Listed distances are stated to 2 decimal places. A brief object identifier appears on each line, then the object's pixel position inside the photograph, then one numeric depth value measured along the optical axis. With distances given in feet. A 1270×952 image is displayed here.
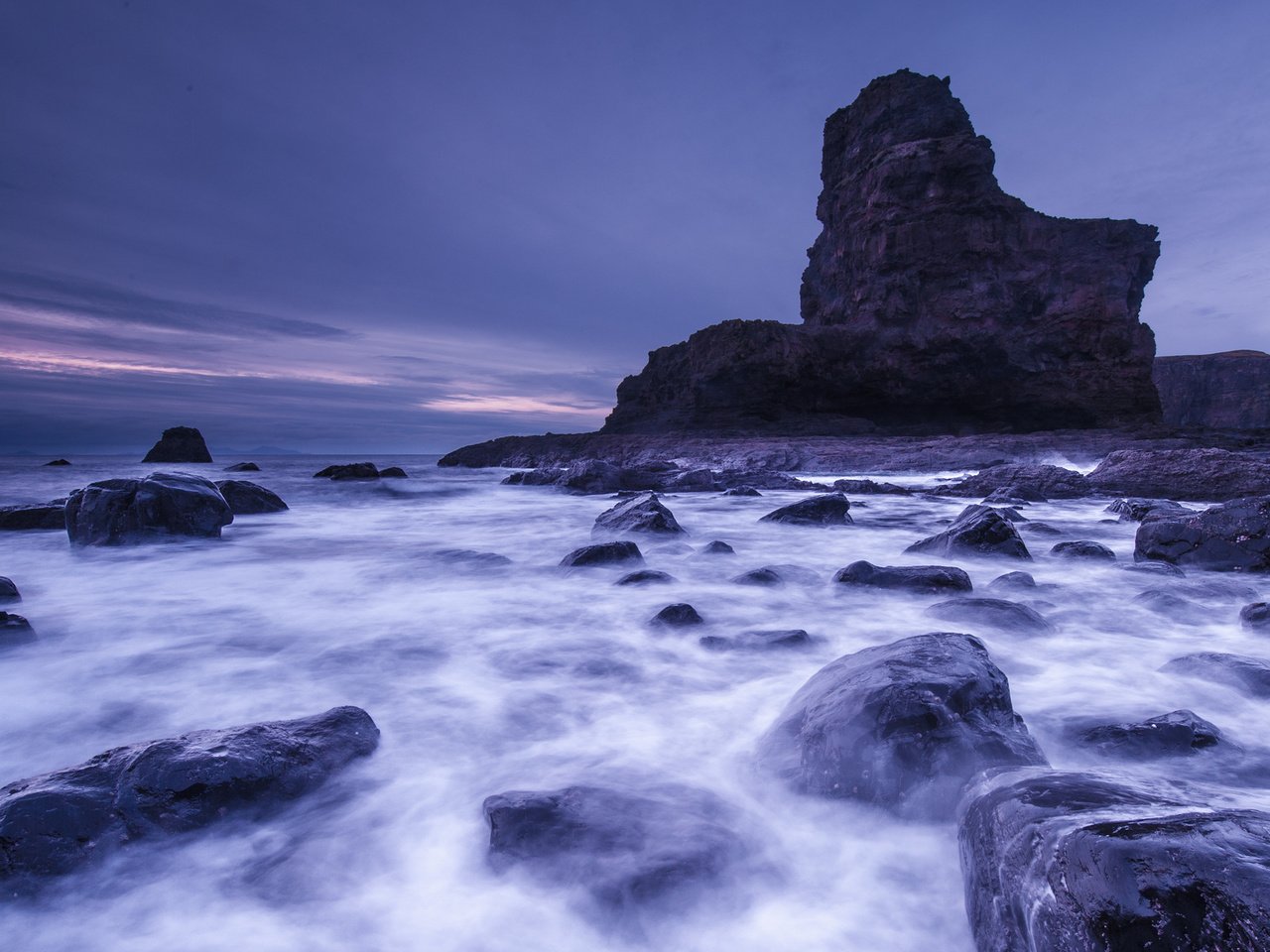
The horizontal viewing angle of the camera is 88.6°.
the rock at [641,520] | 22.52
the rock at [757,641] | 9.84
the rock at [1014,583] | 13.53
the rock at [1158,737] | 6.32
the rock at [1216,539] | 15.15
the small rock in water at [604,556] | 16.10
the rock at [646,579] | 14.20
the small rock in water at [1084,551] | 16.72
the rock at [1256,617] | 10.67
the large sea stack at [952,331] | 102.32
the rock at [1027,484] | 36.99
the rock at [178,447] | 143.74
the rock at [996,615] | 10.59
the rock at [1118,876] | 2.84
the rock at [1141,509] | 22.28
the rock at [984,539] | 17.19
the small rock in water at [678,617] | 10.96
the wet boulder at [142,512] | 19.35
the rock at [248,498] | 29.07
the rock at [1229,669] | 7.91
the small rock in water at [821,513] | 25.02
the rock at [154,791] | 4.60
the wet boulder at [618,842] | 4.58
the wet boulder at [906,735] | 5.48
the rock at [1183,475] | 32.12
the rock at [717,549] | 18.84
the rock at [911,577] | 12.85
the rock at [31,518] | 23.04
